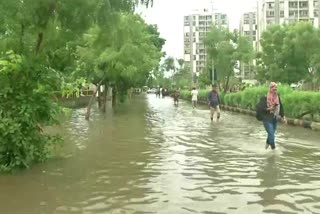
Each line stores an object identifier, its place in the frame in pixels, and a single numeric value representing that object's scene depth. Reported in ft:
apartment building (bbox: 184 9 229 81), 425.69
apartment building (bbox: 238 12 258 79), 422.00
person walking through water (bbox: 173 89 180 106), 163.37
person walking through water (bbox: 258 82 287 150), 41.01
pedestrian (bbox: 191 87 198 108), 122.83
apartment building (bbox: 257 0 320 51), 346.33
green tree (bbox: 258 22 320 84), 134.00
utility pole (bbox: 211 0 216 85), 151.14
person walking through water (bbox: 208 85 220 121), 79.36
